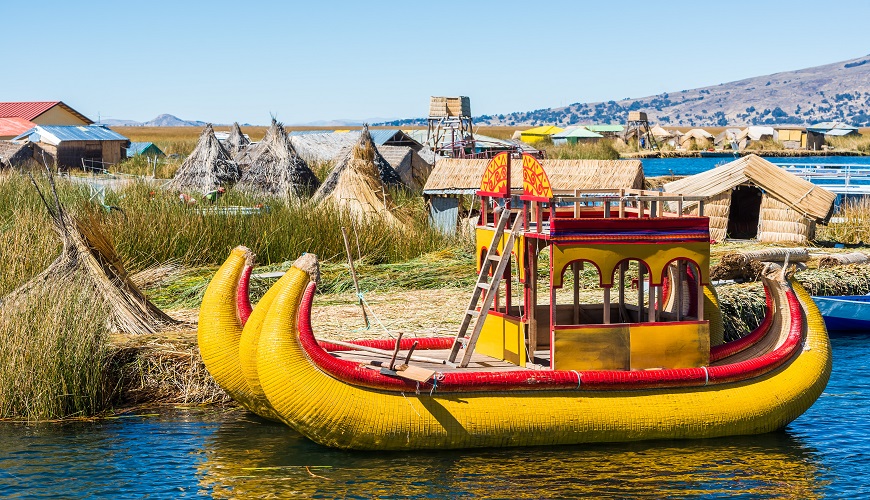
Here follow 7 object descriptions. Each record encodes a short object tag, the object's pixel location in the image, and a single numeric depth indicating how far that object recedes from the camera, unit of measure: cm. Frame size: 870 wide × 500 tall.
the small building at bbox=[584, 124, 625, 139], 12751
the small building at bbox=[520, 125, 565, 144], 10590
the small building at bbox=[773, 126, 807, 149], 11025
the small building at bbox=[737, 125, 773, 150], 11700
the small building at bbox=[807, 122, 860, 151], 10775
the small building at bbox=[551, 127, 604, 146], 10831
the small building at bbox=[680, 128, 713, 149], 11212
